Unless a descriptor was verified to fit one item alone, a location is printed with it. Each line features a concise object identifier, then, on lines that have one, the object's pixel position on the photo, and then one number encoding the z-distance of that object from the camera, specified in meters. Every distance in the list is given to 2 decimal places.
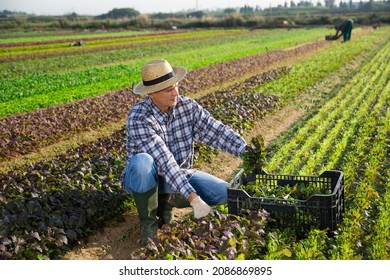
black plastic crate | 3.95
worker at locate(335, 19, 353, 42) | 30.89
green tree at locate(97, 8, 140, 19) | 79.94
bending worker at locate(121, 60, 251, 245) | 4.23
